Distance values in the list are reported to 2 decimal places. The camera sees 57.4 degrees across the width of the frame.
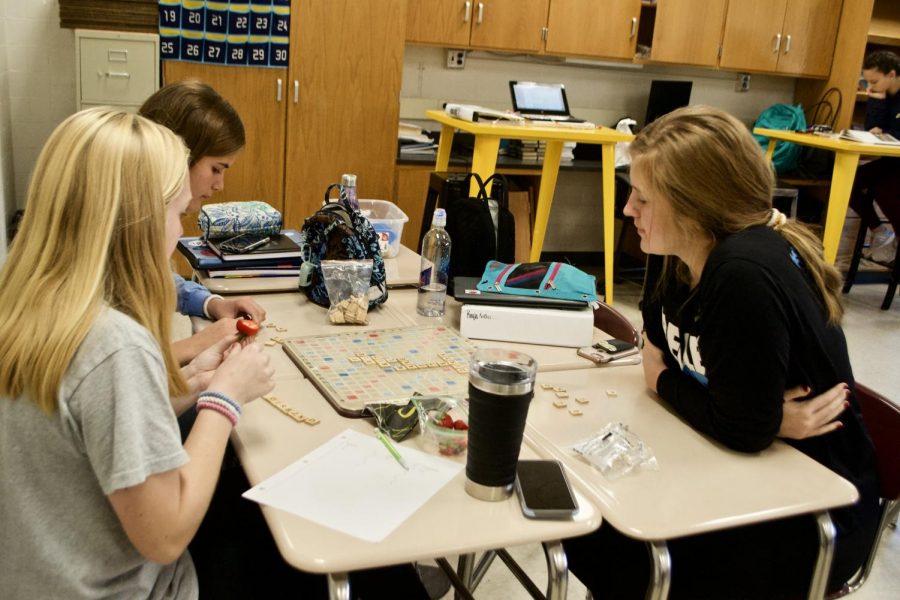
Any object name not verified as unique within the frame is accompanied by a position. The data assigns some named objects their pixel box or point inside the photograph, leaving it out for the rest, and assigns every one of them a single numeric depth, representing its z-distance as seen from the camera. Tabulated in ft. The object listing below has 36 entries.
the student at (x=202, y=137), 6.39
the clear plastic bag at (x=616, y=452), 4.36
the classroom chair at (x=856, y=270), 16.61
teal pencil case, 6.32
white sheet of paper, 3.67
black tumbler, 3.68
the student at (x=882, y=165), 16.74
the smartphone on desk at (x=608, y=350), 5.97
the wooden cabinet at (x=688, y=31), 16.35
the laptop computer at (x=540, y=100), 14.52
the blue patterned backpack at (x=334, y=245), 6.66
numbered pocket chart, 12.30
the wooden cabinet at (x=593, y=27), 15.57
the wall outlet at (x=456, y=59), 16.20
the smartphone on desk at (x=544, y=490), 3.82
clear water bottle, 6.64
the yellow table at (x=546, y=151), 13.07
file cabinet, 12.10
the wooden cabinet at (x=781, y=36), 17.21
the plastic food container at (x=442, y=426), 4.37
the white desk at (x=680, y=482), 3.95
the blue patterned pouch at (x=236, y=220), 7.57
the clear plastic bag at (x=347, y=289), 6.26
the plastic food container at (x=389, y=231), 8.21
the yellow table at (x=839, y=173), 15.24
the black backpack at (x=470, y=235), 7.44
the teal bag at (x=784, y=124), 17.84
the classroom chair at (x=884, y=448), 5.19
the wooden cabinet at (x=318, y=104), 13.07
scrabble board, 4.96
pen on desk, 4.20
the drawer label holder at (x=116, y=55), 12.16
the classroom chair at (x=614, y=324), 6.82
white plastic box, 6.16
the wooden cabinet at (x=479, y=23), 14.71
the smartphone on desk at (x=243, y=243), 7.39
